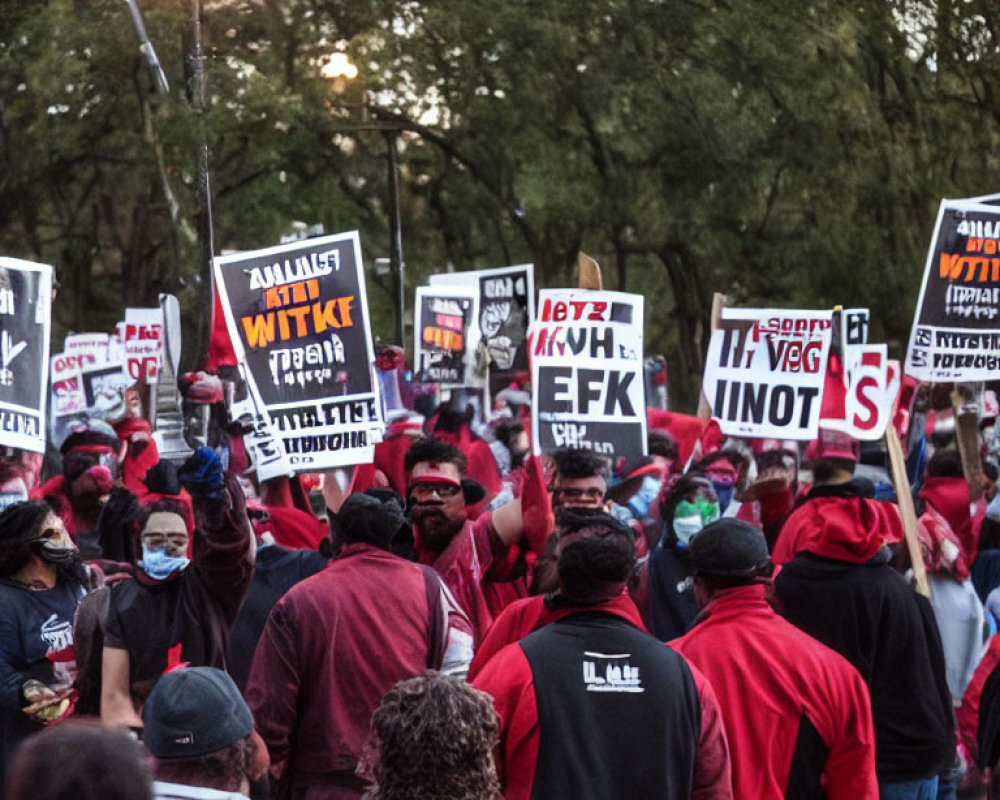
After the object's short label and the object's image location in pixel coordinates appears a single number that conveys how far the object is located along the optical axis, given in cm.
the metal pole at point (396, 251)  2700
